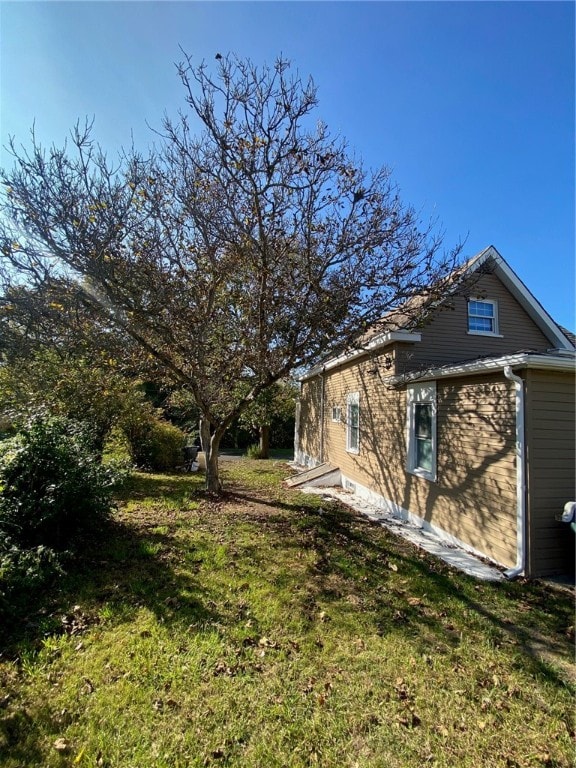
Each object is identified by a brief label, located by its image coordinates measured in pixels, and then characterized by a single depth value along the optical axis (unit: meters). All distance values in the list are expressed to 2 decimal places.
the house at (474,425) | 5.41
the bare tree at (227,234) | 5.92
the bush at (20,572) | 3.71
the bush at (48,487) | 4.79
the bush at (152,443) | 12.86
